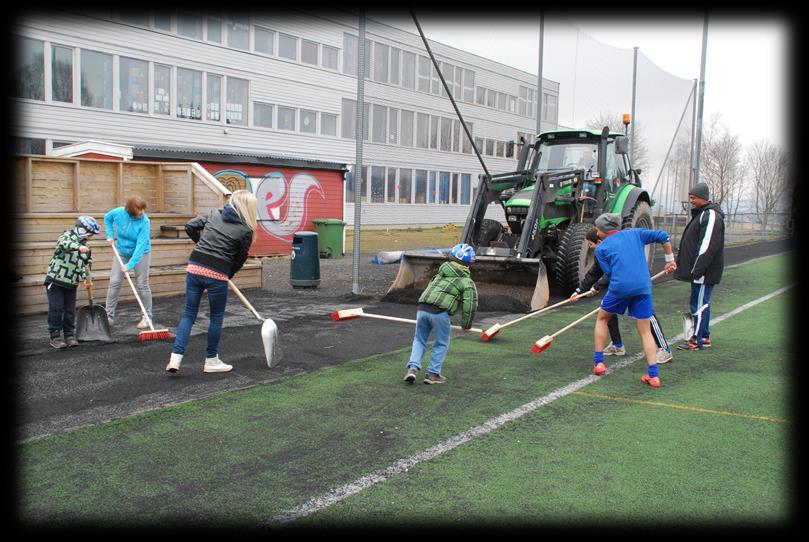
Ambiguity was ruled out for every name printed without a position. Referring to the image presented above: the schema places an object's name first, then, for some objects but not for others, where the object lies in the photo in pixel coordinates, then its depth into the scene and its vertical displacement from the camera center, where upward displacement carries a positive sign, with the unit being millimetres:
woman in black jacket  6715 -458
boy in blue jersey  6797 -543
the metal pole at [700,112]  19344 +3230
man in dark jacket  8398 -400
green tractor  11367 +167
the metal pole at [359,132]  12281 +1518
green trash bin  19969 -585
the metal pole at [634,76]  22791 +4976
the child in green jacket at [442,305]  6684 -837
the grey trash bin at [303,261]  13492 -902
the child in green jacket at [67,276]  7871 -776
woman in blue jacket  9023 -453
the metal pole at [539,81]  18680 +3876
